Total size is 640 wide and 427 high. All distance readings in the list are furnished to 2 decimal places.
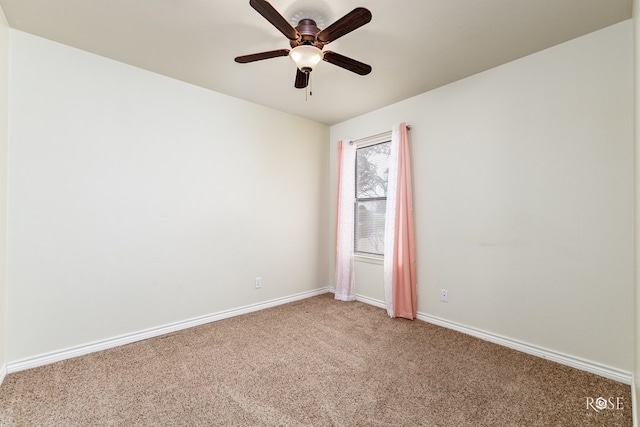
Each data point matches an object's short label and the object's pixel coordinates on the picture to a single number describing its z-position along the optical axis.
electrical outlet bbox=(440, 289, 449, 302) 2.91
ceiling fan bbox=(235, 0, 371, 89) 1.57
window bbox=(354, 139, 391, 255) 3.60
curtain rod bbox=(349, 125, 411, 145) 3.46
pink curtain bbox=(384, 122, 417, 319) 3.12
